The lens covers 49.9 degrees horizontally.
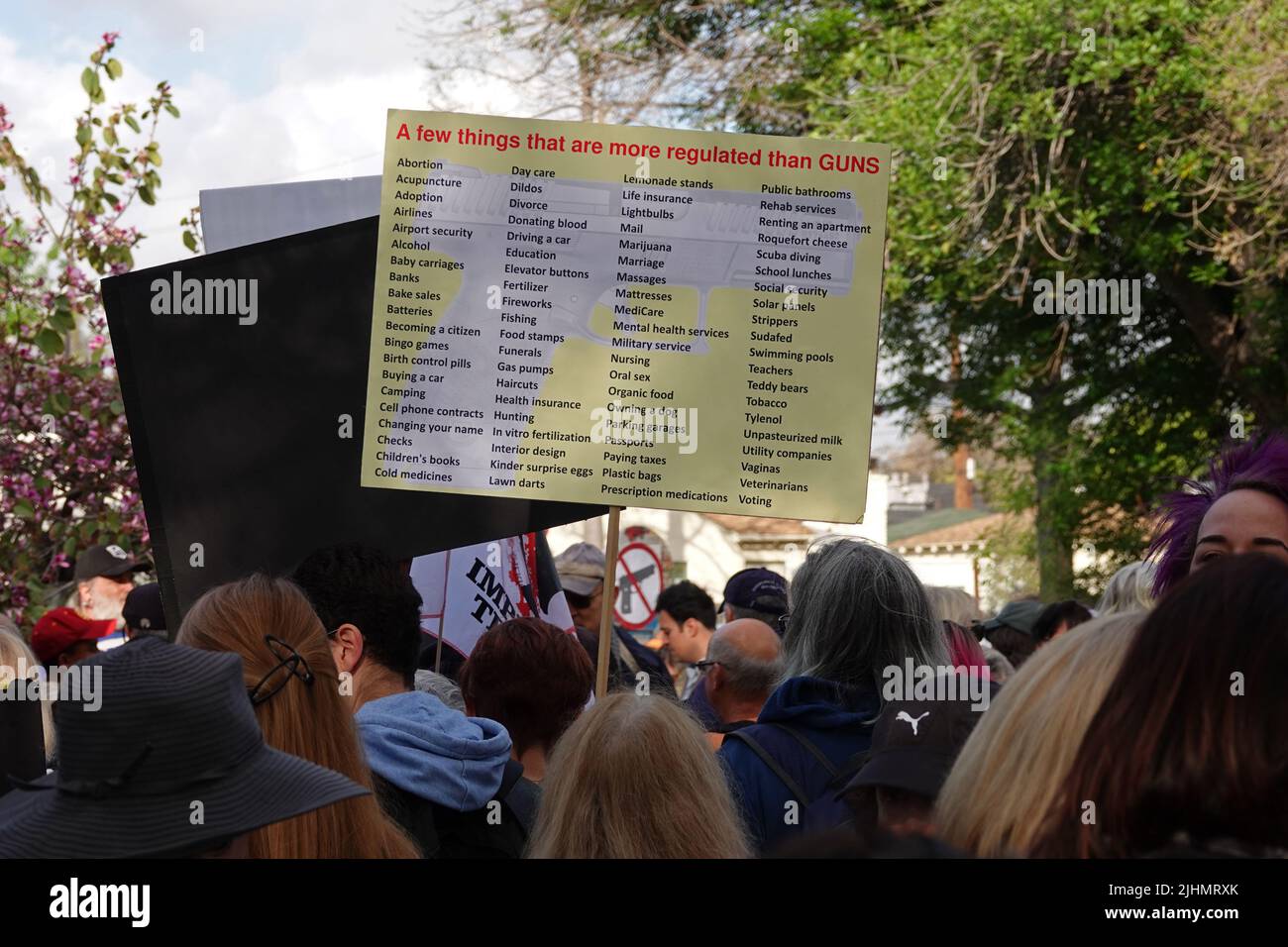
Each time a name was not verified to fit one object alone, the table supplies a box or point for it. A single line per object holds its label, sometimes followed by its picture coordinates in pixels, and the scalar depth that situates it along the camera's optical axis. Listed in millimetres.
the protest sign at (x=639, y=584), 12562
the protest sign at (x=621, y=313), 3740
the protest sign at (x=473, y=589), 4754
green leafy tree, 11688
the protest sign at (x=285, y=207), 5188
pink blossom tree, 6371
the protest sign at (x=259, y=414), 3934
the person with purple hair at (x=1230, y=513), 2875
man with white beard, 6023
